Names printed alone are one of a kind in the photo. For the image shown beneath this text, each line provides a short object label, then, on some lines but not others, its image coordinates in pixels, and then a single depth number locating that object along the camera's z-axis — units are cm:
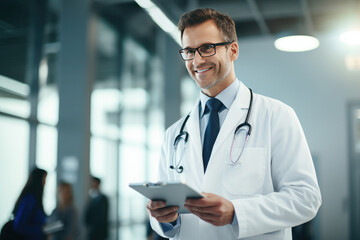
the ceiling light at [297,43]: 531
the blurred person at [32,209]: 354
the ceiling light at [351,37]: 557
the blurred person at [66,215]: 484
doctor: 136
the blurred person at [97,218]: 531
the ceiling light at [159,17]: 380
